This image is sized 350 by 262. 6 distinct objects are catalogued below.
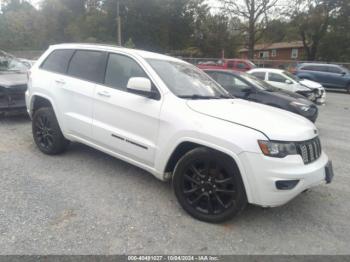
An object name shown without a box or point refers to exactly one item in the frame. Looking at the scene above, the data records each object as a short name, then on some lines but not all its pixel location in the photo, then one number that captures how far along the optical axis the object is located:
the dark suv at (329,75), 18.45
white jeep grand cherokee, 3.06
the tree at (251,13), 32.97
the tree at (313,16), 32.38
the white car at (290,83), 11.80
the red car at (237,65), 18.69
